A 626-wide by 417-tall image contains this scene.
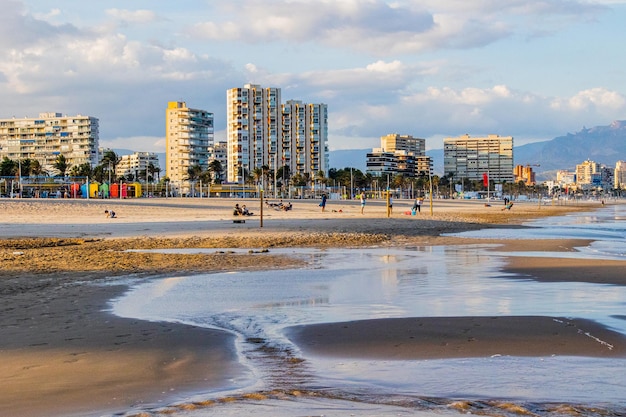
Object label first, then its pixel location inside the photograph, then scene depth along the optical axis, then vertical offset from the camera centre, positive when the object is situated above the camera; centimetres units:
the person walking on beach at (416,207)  6395 -136
